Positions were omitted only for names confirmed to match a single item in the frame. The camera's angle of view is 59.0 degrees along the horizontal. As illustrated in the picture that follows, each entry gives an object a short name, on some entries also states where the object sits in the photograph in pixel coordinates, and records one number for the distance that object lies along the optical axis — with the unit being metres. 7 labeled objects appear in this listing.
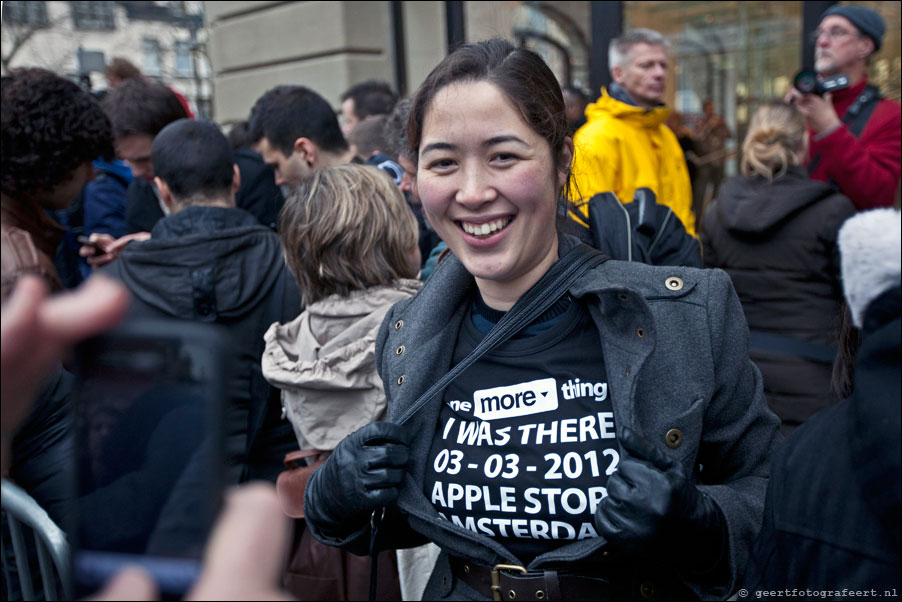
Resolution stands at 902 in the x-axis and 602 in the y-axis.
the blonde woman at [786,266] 3.20
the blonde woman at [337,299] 2.46
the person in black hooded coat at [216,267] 2.60
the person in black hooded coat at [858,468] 0.99
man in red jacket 3.72
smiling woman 1.56
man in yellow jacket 3.80
